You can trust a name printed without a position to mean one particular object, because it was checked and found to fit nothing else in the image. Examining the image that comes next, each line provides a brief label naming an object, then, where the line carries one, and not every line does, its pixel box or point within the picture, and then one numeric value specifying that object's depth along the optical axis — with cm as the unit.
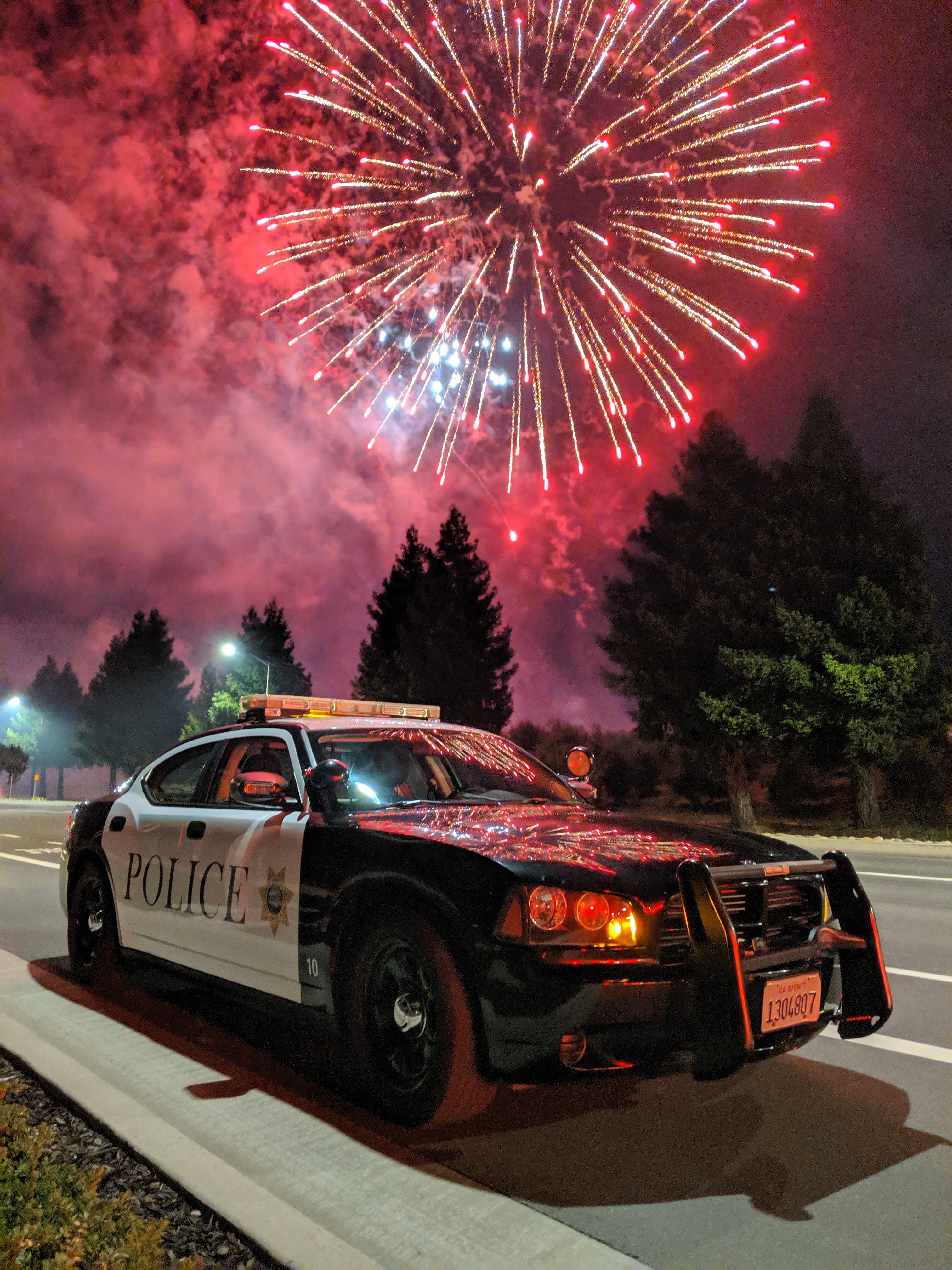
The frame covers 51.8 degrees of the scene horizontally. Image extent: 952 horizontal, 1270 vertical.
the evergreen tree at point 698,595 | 2864
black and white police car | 329
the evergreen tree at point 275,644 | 7650
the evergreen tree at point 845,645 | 2556
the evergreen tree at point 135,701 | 8431
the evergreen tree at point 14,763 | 9244
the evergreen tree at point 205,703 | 7312
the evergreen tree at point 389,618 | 6166
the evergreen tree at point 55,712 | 9338
